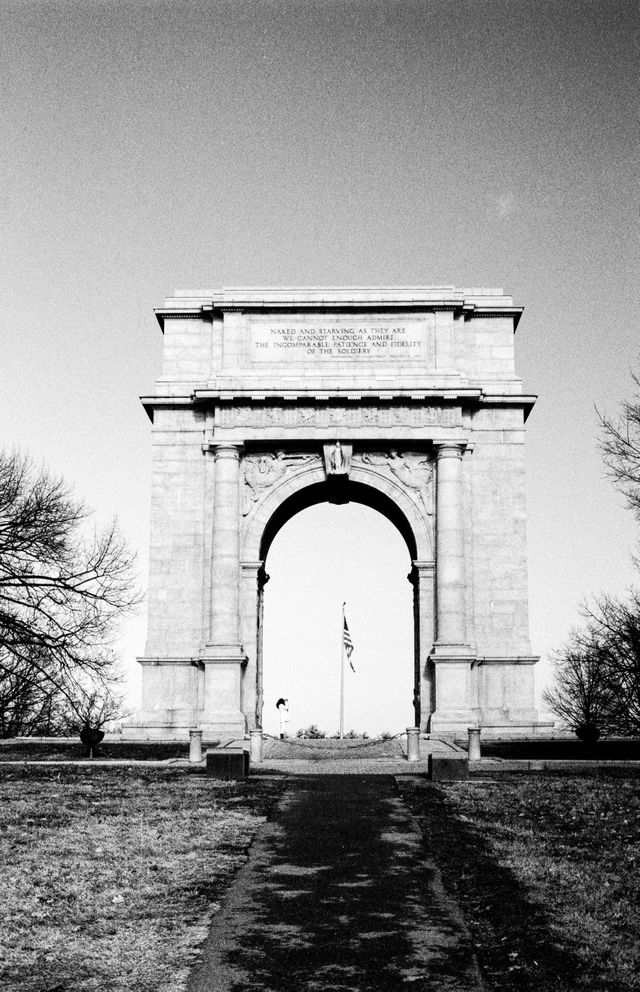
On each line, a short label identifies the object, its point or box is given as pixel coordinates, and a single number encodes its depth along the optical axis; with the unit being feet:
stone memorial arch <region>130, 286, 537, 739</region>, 120.78
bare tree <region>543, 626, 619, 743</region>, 104.78
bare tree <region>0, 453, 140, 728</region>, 106.83
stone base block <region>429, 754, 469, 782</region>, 71.26
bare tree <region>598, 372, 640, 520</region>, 92.53
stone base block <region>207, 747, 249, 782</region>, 72.02
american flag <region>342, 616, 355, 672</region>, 149.59
